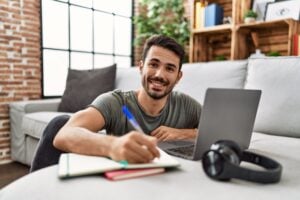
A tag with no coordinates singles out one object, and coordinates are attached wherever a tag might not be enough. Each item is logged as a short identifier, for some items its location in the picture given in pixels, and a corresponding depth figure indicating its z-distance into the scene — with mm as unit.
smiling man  1182
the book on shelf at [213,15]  3533
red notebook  654
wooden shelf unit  3249
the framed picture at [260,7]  3316
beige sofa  1337
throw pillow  2918
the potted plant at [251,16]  3200
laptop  808
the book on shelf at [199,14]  3627
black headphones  657
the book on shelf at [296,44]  2834
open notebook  658
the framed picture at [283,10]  3037
